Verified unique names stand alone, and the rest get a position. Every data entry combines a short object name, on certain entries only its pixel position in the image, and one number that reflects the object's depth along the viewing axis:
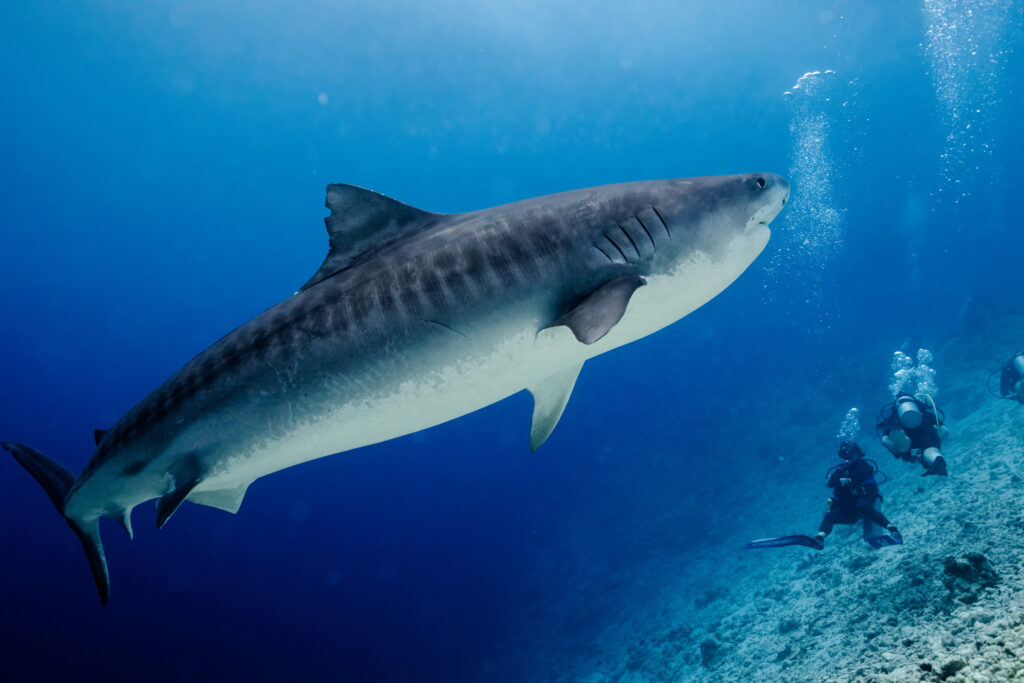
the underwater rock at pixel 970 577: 4.25
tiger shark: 2.26
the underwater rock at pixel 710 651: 8.76
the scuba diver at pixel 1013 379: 11.56
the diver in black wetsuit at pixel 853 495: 8.07
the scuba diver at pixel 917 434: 8.35
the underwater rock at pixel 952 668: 2.64
